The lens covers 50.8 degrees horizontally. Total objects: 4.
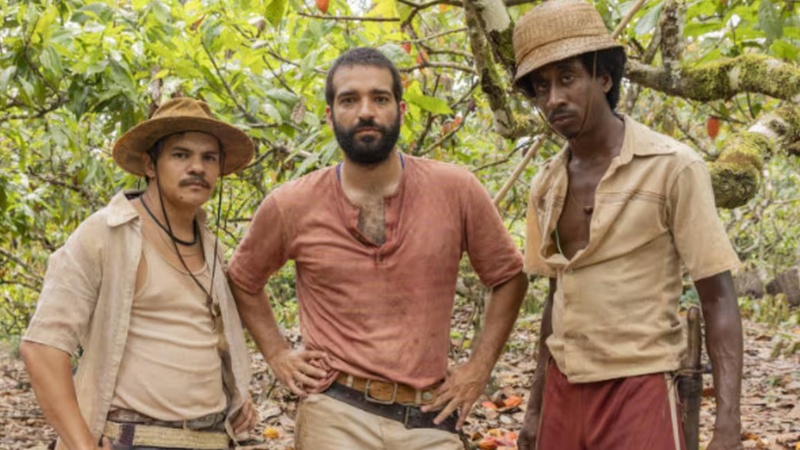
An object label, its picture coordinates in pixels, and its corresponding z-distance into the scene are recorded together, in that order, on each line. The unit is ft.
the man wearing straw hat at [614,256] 7.77
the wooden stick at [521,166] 11.32
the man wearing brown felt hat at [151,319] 8.50
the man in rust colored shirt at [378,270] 9.53
